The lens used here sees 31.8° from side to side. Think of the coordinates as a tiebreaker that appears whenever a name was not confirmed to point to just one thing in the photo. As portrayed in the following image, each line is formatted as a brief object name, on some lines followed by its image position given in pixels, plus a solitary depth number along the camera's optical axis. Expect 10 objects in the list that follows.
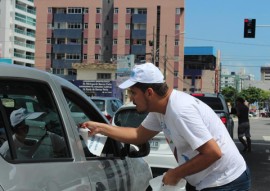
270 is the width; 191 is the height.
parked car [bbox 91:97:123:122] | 16.41
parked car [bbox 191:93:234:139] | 13.51
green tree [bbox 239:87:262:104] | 113.62
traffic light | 24.31
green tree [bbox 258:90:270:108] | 124.39
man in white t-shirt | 2.84
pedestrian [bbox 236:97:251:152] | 14.66
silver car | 2.46
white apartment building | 97.94
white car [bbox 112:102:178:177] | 8.08
